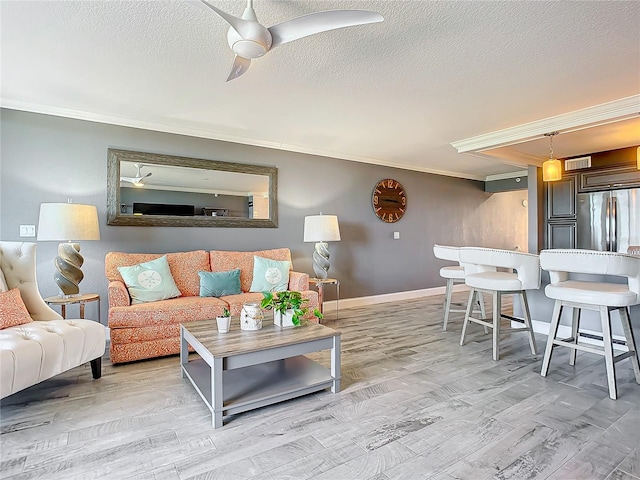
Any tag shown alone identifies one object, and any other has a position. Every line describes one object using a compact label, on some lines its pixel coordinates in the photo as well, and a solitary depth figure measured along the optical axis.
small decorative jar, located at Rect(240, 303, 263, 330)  2.40
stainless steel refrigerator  4.34
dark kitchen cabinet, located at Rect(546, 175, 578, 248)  4.78
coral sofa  2.88
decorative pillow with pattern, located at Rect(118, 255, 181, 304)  3.22
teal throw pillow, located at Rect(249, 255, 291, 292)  3.88
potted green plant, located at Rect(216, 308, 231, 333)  2.34
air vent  4.71
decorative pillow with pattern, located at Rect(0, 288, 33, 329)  2.28
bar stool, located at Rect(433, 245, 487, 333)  3.77
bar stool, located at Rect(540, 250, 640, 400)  2.30
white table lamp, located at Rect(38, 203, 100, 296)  2.91
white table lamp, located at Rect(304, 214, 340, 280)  4.36
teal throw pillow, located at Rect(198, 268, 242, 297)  3.61
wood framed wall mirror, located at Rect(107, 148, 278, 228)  3.69
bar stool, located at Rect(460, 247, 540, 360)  2.96
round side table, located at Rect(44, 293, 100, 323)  2.83
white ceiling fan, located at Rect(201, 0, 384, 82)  1.63
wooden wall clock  5.59
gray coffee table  1.98
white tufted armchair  1.91
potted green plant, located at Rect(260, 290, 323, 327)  2.45
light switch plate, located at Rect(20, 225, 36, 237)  3.27
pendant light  3.66
